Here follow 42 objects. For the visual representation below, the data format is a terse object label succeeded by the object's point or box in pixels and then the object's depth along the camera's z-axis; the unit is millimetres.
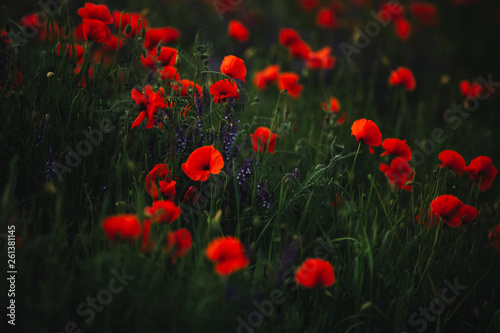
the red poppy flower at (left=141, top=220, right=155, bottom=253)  2848
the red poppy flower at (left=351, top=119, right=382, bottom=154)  3908
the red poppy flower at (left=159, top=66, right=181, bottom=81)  4419
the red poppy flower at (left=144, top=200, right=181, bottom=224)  2951
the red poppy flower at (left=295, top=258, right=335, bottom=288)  2937
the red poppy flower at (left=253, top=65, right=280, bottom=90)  5977
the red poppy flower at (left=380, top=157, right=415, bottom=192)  4184
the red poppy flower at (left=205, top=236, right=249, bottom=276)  2660
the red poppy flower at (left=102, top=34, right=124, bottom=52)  4409
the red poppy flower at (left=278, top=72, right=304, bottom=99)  5789
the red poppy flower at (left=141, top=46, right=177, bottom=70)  4242
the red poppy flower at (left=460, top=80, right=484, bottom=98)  6305
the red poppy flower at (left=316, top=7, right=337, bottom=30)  8539
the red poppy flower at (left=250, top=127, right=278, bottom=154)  4406
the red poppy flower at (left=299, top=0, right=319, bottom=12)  10129
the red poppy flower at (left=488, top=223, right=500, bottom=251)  4055
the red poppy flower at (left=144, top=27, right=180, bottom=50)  4602
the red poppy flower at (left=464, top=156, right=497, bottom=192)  4148
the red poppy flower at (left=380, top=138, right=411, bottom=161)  4203
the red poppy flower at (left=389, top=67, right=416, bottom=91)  5662
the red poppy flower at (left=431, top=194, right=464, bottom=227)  3725
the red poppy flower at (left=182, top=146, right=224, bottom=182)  3350
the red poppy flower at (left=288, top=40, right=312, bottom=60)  6437
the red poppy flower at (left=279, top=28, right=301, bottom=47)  6328
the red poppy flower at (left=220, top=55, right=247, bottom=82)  3811
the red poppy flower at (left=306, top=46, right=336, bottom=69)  6785
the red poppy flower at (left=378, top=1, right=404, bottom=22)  8011
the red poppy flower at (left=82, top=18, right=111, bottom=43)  3865
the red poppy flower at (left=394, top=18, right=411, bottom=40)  8187
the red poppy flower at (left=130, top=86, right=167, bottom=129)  3598
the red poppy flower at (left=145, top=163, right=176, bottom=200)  3480
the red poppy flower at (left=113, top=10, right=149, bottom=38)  4359
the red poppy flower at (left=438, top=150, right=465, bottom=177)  4168
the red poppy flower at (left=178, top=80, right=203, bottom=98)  3890
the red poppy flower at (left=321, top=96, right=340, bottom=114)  6068
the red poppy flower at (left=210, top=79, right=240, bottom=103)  3719
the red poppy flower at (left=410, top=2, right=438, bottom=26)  9469
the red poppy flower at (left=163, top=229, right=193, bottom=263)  2915
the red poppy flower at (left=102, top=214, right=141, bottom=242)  2566
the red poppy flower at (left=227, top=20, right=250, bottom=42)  6172
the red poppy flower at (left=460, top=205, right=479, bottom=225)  3797
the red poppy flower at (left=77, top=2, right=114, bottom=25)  3946
